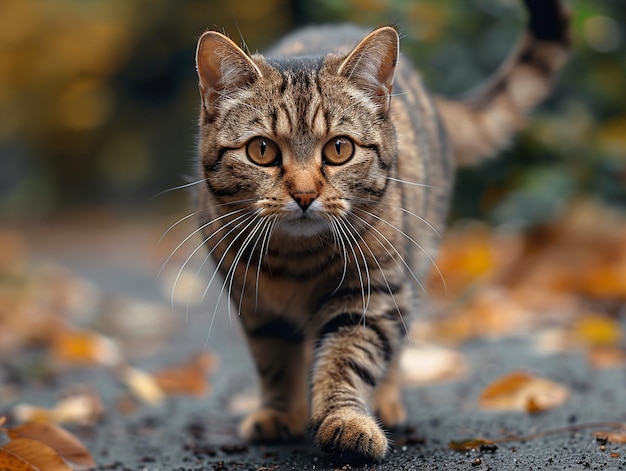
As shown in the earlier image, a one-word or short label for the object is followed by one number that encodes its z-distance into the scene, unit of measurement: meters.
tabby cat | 2.51
